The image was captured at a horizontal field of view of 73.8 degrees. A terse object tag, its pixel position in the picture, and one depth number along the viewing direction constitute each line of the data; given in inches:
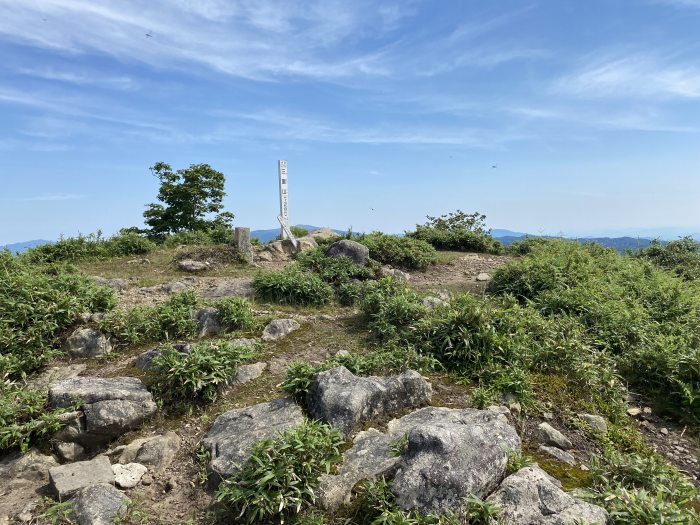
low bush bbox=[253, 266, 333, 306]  382.0
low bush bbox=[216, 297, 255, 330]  302.0
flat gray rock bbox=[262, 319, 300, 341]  295.6
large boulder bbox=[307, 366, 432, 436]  188.9
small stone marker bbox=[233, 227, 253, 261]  549.6
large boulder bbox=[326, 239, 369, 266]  494.6
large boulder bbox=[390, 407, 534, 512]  144.6
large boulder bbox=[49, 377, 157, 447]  201.0
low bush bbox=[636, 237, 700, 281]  568.4
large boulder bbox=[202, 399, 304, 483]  170.9
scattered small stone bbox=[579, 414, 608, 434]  209.2
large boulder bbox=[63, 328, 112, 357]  276.8
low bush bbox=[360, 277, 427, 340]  301.4
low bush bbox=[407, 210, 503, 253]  720.0
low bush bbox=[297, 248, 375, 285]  438.9
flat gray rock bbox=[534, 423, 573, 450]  195.2
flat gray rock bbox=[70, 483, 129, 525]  151.5
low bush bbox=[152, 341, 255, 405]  219.8
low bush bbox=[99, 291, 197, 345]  285.6
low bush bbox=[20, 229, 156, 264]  546.0
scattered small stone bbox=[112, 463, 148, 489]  173.0
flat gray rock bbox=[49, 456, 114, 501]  163.9
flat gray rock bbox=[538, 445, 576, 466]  181.3
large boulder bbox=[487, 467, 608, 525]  136.9
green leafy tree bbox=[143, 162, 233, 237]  1097.4
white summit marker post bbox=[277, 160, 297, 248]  696.4
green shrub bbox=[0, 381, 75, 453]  190.2
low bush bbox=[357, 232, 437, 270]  544.7
